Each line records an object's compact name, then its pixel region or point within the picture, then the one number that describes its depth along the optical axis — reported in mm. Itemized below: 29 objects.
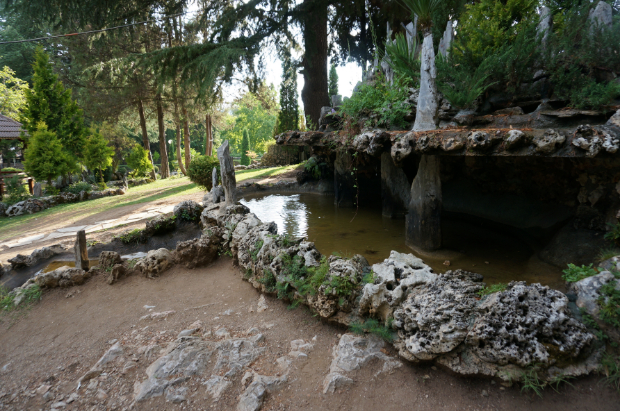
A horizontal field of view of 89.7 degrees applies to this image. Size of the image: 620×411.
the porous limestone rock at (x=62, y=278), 5145
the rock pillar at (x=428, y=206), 5160
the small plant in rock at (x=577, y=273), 2926
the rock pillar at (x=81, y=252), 5504
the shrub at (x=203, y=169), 10461
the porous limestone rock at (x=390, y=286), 3191
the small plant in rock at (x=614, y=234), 3787
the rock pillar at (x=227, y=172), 7352
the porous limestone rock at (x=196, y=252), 5734
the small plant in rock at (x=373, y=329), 3100
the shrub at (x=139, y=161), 18453
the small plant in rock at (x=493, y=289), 2951
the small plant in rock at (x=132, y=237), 7102
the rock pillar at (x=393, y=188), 7336
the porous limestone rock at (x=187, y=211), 7895
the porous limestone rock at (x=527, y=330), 2434
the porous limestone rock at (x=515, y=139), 3701
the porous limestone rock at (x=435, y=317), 2691
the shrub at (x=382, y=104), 6609
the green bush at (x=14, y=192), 12250
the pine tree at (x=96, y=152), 15070
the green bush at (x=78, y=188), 13852
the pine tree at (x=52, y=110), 13984
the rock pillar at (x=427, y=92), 5277
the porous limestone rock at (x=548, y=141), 3511
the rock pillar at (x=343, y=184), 8656
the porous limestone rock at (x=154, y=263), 5484
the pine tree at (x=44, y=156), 12750
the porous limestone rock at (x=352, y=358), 2775
